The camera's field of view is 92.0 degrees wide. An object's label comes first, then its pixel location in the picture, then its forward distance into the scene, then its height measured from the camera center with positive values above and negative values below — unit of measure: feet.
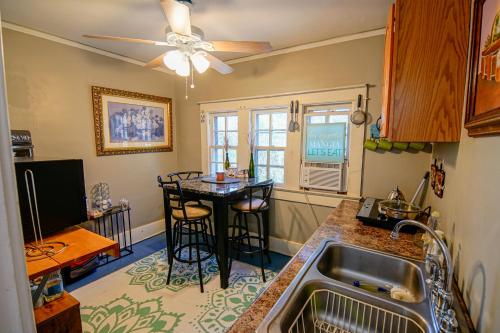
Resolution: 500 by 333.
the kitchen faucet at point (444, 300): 2.40 -1.69
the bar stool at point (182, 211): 7.54 -2.24
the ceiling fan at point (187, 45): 5.22 +2.43
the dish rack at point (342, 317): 3.07 -2.34
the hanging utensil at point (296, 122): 9.06 +0.79
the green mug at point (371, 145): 7.76 -0.05
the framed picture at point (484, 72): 2.40 +0.81
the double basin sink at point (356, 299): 2.93 -2.17
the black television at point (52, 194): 6.06 -1.42
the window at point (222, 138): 10.96 +0.21
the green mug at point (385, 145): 7.50 -0.05
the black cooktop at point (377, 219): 5.36 -1.76
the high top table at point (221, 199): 7.20 -1.75
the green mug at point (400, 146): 7.25 -0.07
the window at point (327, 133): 8.41 +0.36
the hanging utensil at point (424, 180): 6.49 -1.01
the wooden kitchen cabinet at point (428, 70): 3.64 +1.17
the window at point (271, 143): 9.78 +0.00
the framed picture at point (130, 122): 9.46 +0.88
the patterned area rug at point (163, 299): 6.29 -4.67
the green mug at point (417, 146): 7.00 -0.07
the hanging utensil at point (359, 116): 7.82 +0.89
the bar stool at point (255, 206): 7.94 -2.16
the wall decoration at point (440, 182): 4.71 -0.76
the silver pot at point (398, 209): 5.34 -1.52
